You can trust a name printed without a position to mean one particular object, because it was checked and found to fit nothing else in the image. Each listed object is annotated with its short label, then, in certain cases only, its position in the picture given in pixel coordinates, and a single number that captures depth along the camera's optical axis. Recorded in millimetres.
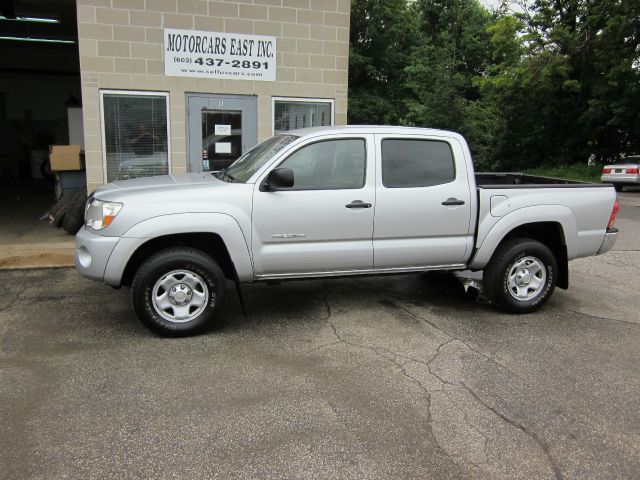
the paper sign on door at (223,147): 9922
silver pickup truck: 4902
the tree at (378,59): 32781
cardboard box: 10414
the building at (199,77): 9109
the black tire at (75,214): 9336
